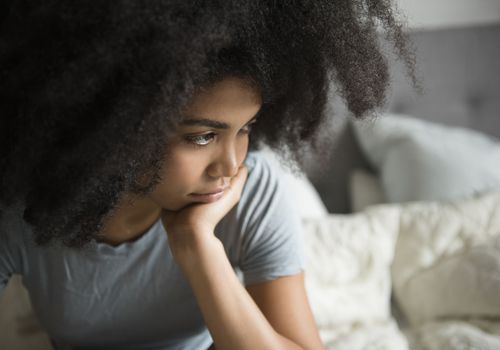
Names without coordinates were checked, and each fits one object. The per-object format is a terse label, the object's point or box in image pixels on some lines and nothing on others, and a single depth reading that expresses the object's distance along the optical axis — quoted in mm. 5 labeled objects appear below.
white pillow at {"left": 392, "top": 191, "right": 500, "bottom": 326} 1178
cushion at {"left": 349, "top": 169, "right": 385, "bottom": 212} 1681
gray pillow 1520
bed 1175
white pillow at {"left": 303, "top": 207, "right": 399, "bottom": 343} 1245
